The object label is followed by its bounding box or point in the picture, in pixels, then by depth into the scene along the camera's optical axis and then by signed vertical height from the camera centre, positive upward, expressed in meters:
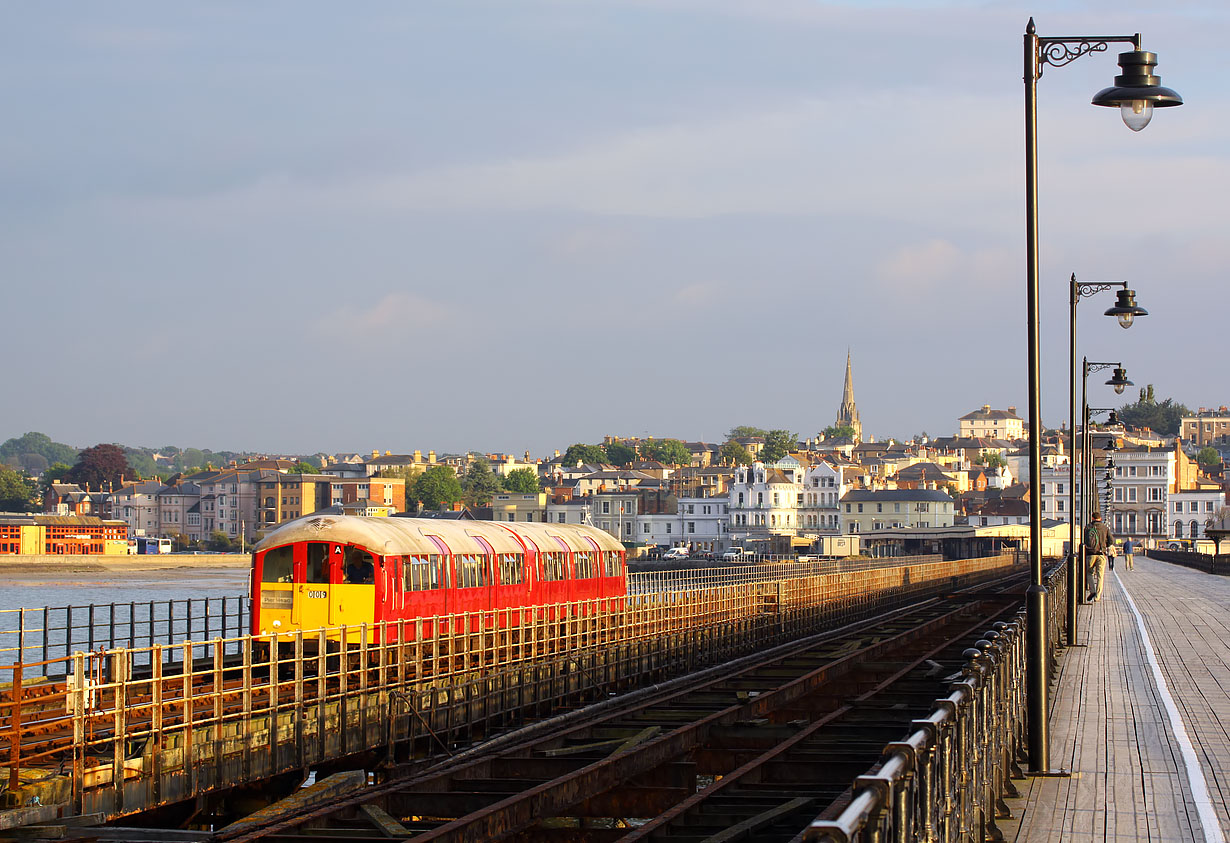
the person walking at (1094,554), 54.60 -3.01
